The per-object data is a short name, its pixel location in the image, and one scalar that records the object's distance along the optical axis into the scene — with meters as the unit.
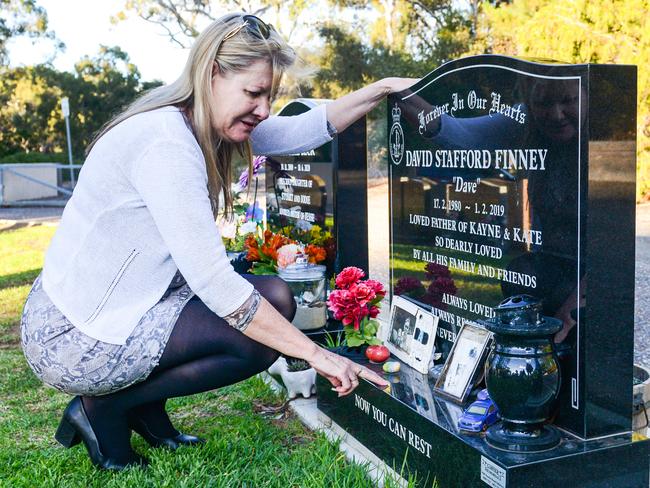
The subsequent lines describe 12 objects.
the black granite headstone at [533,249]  2.29
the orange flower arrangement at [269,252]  4.21
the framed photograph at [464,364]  2.72
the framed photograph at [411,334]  3.06
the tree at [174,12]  29.81
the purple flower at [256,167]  4.96
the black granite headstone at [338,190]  4.03
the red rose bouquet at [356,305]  3.20
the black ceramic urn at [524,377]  2.25
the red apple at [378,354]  3.16
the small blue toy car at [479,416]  2.42
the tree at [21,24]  33.84
